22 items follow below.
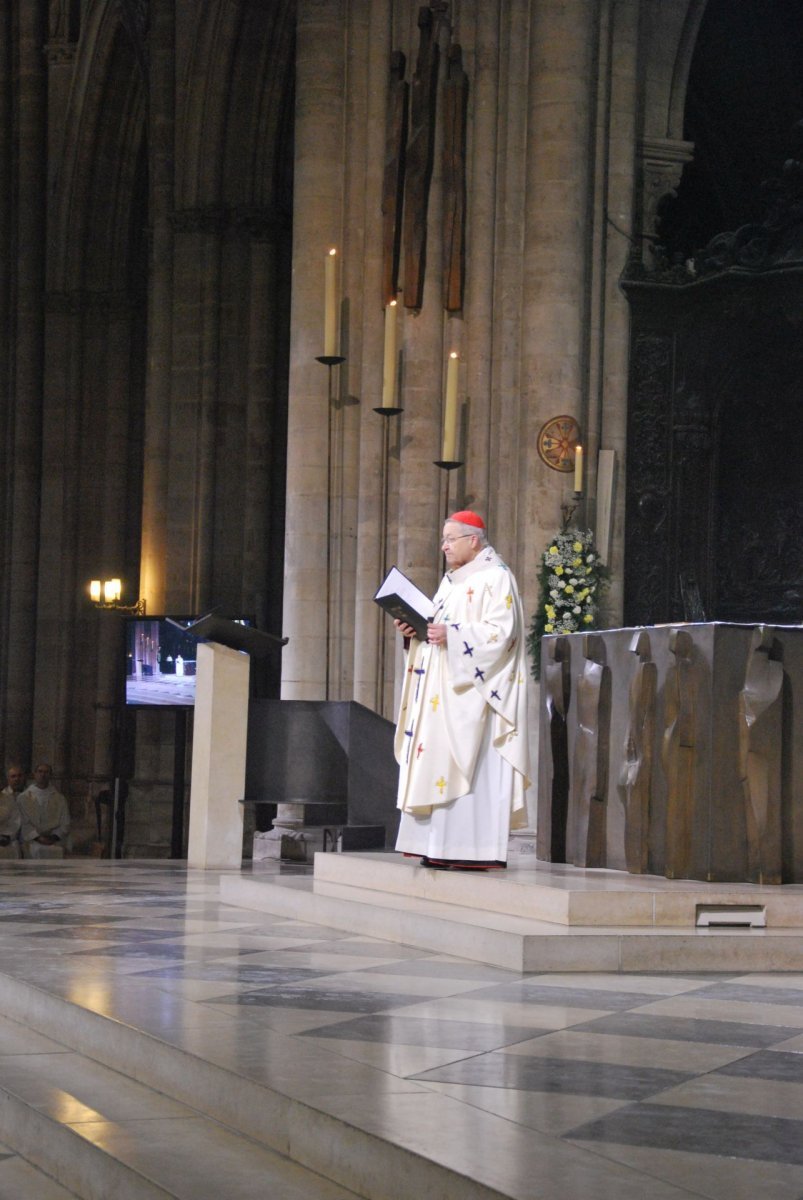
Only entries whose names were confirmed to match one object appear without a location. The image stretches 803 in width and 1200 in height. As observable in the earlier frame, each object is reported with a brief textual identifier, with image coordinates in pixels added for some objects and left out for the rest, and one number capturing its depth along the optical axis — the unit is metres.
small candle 12.69
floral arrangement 12.26
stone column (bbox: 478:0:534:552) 13.01
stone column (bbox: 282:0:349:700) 13.35
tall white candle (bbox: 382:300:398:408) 12.56
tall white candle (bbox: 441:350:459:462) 12.43
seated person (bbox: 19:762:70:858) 16.23
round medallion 12.78
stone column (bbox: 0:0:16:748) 23.67
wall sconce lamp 19.16
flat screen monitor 17.02
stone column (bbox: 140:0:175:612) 19.64
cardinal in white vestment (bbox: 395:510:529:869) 7.51
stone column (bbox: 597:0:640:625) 13.34
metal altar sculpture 7.25
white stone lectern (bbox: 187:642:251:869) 11.05
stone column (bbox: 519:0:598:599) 12.84
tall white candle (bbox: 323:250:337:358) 12.59
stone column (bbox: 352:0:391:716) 13.15
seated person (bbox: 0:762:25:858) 16.23
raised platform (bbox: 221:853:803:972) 6.36
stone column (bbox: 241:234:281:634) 19.55
